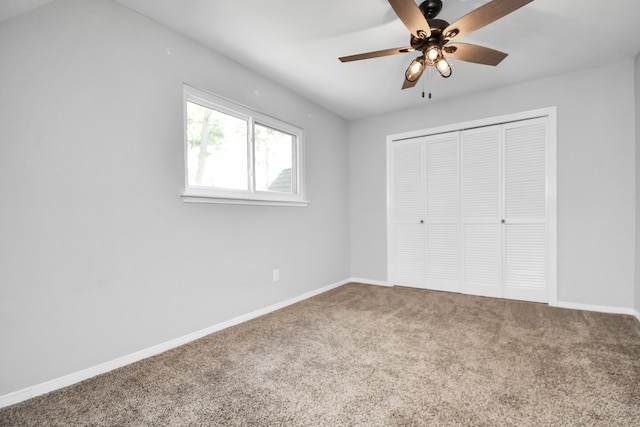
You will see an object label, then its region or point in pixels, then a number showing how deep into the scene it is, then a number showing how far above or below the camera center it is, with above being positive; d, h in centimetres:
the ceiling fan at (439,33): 165 +107
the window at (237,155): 256 +54
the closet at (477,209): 331 +0
